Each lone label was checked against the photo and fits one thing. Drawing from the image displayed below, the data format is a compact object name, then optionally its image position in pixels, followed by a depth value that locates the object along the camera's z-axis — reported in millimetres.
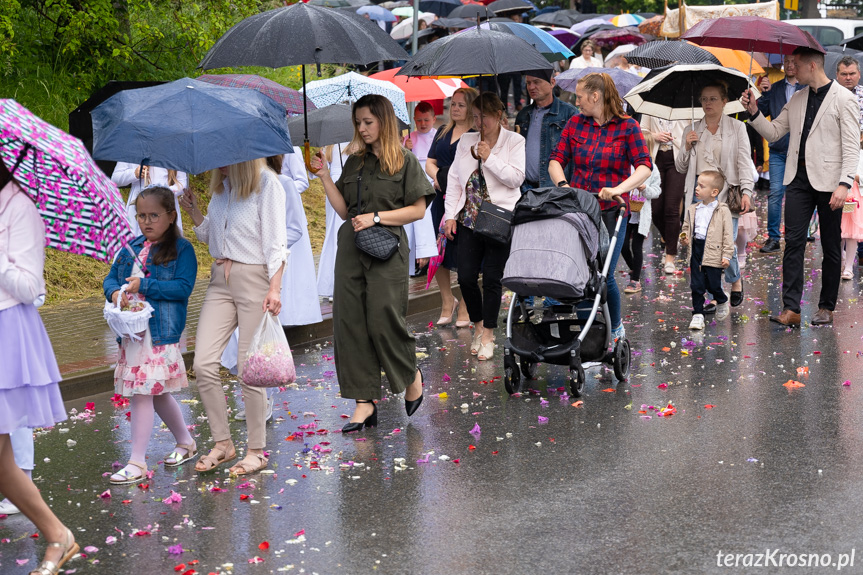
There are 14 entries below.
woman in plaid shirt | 16172
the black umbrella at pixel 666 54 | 23937
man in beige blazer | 18422
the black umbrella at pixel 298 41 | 12820
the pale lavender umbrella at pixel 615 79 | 25828
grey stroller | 14656
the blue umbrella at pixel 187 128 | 10852
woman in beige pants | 12008
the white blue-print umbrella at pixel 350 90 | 20281
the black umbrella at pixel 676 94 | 20187
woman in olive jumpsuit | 13477
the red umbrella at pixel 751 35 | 19594
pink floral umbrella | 8641
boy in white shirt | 19156
